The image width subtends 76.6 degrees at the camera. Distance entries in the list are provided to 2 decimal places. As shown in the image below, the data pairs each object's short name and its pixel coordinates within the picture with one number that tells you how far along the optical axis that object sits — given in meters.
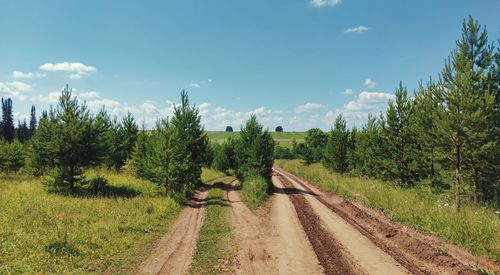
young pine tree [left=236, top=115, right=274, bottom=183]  32.75
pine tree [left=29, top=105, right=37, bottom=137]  123.91
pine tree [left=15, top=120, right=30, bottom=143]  104.07
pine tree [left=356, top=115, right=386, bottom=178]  35.16
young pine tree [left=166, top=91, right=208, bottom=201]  24.27
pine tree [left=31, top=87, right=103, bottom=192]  23.05
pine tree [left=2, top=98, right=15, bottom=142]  100.62
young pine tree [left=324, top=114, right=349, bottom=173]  49.00
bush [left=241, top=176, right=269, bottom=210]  24.41
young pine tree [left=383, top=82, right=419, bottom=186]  30.90
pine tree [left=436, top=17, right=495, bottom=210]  19.22
